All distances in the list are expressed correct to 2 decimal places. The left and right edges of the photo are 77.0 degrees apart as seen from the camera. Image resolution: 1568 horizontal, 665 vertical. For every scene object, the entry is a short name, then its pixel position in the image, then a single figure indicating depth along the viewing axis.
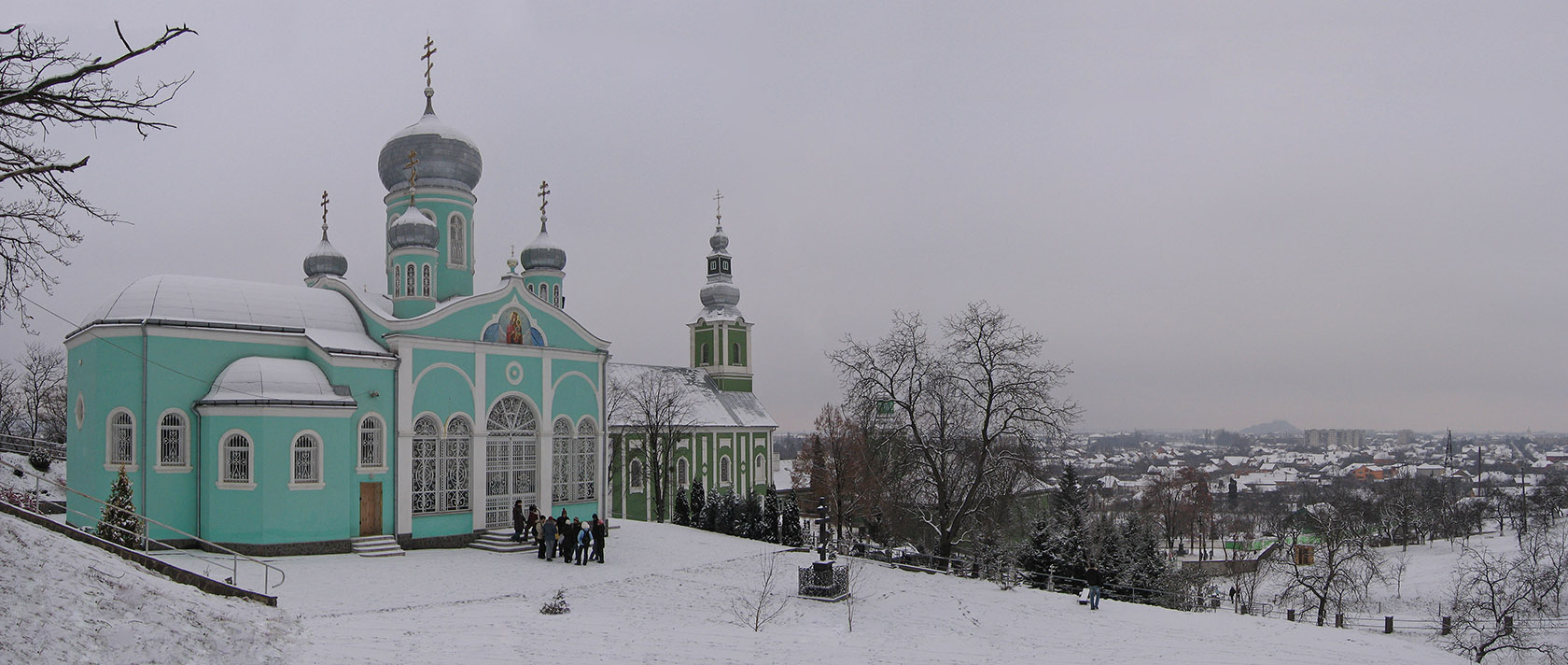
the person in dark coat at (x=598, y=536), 21.81
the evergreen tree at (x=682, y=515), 37.19
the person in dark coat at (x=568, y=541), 21.31
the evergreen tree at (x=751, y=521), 34.25
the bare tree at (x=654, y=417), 42.63
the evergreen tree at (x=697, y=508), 35.59
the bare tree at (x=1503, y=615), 24.56
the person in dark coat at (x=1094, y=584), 20.70
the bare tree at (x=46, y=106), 8.97
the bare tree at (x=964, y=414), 25.47
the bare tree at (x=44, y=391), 49.66
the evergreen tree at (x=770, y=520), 34.94
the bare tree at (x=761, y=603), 16.72
